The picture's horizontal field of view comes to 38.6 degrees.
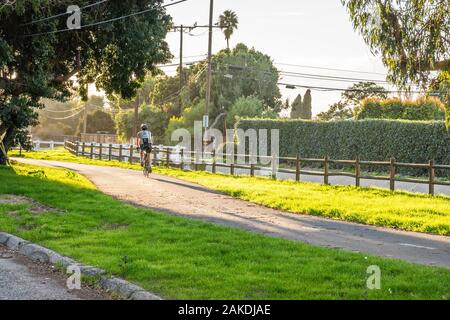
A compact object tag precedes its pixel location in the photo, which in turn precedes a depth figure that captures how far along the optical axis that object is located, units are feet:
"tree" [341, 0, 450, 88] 45.93
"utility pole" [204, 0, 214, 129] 126.15
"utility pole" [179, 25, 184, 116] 204.74
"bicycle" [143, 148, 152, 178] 88.25
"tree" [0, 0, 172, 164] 74.18
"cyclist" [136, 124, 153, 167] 86.33
